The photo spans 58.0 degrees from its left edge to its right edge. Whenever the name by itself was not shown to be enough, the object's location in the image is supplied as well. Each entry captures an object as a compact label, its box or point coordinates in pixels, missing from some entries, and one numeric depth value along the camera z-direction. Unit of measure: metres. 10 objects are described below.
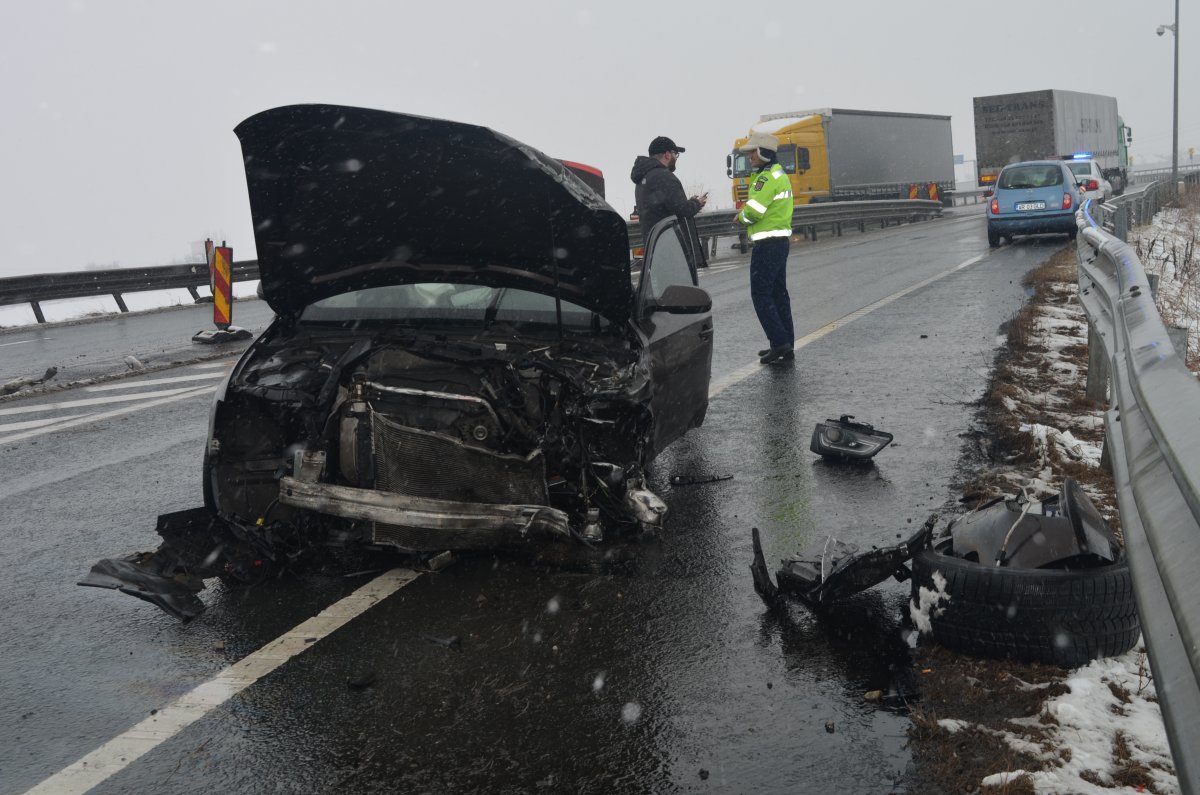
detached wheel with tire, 3.31
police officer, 9.58
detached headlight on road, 6.06
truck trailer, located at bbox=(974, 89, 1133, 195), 41.00
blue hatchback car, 21.34
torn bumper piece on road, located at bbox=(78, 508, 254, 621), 4.31
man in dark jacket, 10.79
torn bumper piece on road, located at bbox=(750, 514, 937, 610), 3.84
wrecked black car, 4.28
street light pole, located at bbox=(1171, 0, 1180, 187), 44.03
